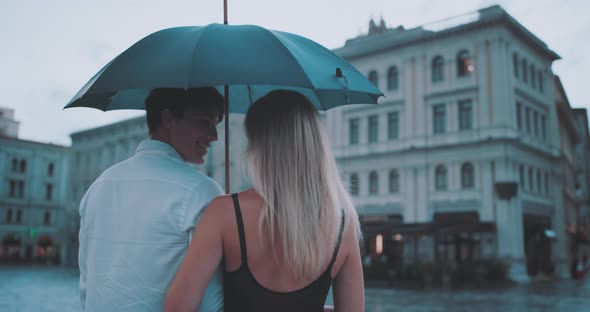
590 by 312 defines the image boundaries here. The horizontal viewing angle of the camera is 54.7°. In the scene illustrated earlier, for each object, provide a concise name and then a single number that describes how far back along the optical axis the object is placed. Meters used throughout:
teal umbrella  2.66
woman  2.07
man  2.23
